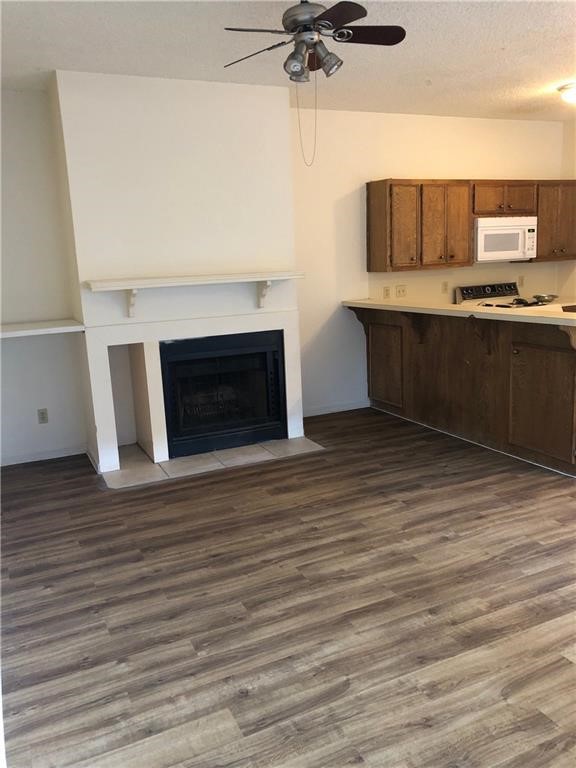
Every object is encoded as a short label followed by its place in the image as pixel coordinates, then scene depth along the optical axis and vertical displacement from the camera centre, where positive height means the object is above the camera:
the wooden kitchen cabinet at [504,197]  5.53 +0.50
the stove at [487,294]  5.84 -0.39
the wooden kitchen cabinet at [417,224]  5.18 +0.28
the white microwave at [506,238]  5.52 +0.13
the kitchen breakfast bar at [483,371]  3.73 -0.84
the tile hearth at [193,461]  4.11 -1.38
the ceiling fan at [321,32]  2.58 +0.98
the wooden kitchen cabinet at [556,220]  5.87 +0.29
